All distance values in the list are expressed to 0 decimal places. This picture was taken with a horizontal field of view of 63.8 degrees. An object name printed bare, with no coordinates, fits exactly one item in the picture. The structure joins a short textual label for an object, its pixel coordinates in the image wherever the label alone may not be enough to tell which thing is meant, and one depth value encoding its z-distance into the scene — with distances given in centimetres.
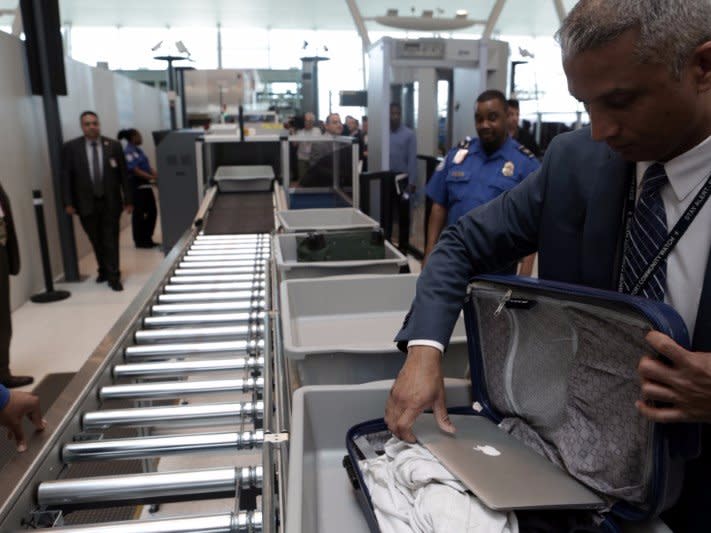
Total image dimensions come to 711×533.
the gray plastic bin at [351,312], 140
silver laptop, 81
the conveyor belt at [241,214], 374
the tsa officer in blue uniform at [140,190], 772
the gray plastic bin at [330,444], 92
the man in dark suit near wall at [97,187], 579
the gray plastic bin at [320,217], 342
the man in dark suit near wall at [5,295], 356
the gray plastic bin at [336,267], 210
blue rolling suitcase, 77
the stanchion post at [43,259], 537
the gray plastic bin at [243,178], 513
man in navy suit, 75
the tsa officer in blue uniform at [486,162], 323
